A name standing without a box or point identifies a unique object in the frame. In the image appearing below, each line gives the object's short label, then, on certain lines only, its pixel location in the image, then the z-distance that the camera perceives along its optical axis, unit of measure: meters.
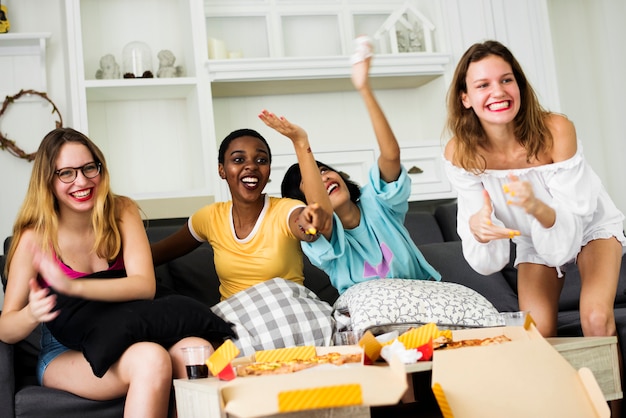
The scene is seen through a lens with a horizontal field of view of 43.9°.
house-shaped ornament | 3.68
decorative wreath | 3.31
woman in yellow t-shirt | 2.35
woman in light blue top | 2.35
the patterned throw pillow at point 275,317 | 2.01
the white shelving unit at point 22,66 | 3.36
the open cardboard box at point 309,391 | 1.19
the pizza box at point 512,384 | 1.30
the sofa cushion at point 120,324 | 1.80
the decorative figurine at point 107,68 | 3.41
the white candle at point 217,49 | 3.43
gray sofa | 1.93
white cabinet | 3.42
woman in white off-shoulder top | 1.95
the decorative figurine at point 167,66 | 3.47
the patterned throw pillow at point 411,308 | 1.99
